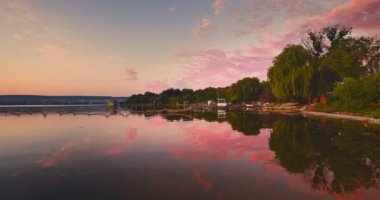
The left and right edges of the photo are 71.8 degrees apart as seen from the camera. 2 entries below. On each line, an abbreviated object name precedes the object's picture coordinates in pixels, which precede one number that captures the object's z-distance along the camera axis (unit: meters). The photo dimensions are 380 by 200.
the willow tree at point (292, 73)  47.03
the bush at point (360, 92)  30.78
